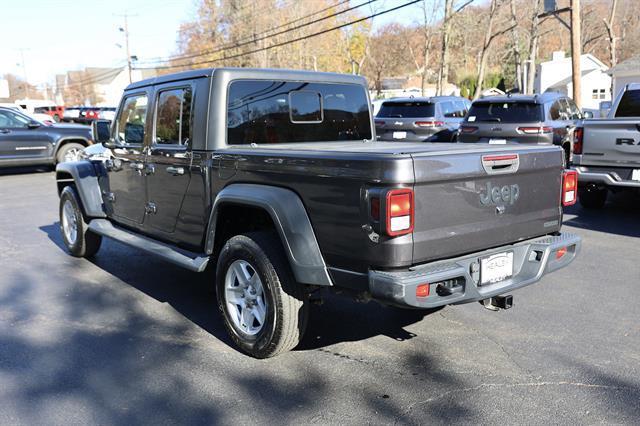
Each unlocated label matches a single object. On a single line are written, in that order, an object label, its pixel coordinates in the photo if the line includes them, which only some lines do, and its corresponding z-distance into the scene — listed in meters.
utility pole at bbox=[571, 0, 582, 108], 16.48
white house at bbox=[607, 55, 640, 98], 29.75
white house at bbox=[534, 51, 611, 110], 45.94
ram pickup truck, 7.34
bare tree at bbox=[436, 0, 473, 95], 32.00
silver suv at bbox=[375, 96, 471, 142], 13.59
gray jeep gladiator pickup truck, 3.13
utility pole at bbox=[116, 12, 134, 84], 54.19
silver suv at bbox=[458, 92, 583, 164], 10.53
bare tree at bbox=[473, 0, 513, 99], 33.50
